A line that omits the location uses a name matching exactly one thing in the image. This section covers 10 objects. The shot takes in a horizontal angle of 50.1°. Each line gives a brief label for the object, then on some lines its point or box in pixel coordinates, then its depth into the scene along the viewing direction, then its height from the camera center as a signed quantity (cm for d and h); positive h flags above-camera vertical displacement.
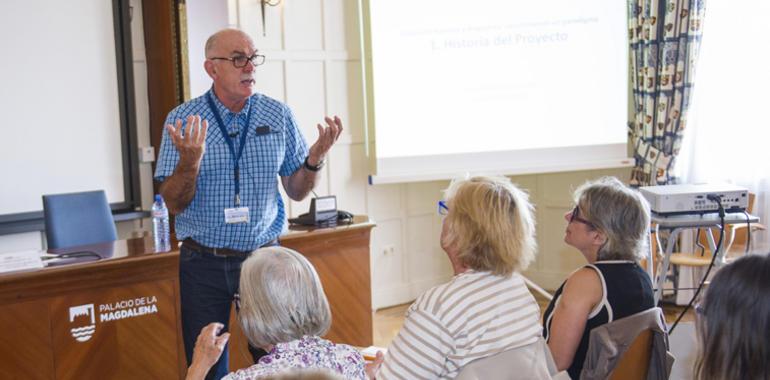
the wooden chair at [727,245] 491 -79
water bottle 389 -41
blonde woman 186 -40
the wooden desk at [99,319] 324 -73
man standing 295 -16
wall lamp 523 +83
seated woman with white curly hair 199 -45
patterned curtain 551 +32
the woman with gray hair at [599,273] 234 -44
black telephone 427 -43
